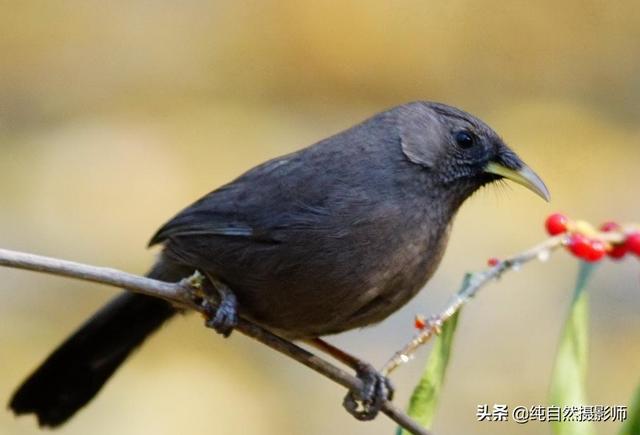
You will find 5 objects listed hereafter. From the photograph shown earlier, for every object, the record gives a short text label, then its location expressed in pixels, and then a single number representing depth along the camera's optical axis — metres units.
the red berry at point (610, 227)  6.00
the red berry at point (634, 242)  5.62
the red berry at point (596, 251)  5.50
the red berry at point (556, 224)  5.90
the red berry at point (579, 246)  5.51
